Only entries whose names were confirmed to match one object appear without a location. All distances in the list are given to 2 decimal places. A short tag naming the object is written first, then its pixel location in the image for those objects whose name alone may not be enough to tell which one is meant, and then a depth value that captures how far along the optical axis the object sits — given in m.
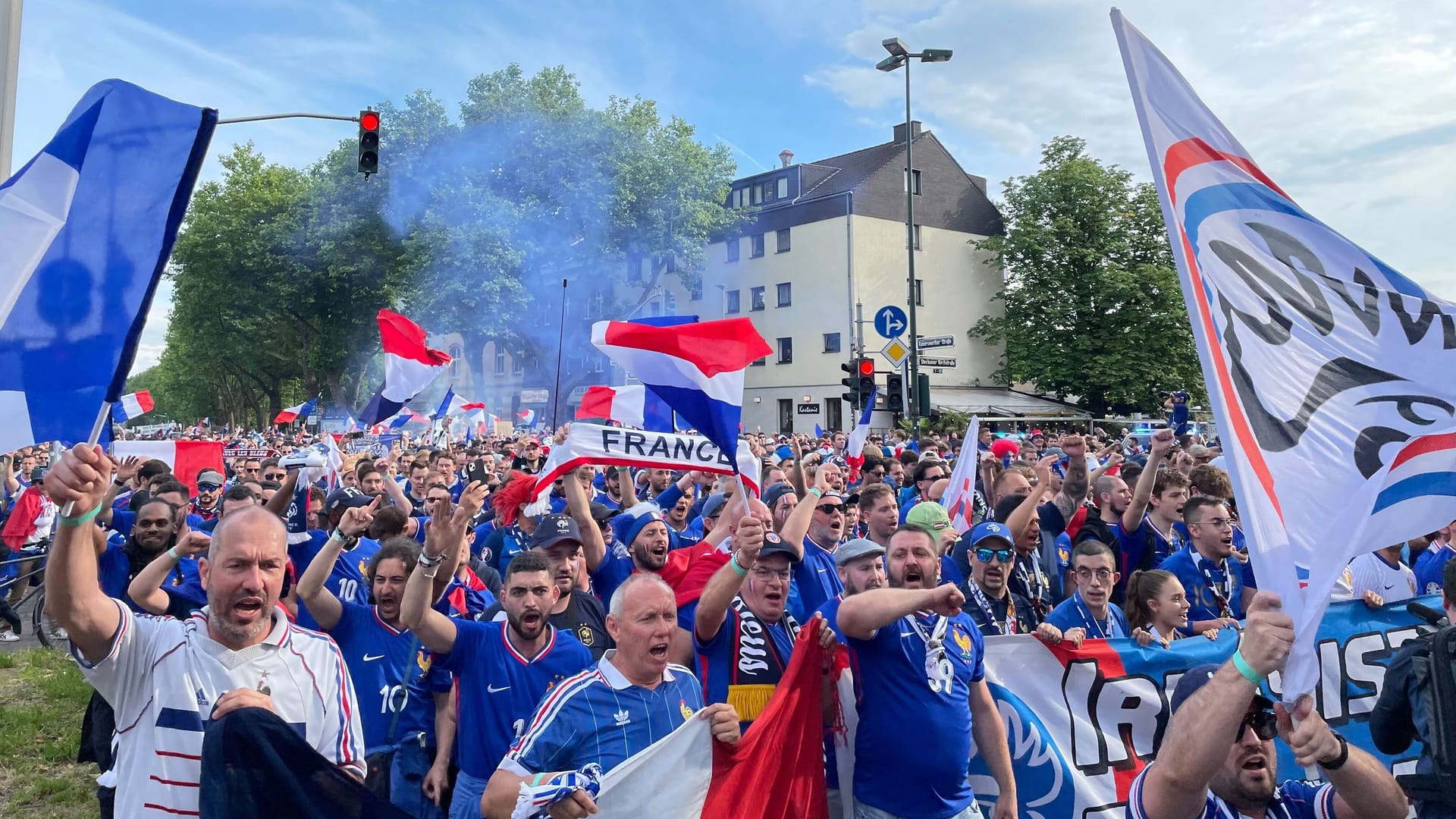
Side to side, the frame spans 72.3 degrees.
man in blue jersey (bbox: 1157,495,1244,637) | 6.00
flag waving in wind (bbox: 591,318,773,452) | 5.72
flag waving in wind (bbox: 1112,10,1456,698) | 2.86
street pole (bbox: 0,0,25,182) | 6.12
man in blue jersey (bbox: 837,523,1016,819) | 4.02
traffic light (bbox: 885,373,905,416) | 20.58
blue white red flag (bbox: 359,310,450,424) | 11.95
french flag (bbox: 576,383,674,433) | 9.70
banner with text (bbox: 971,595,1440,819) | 4.72
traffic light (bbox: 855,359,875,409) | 17.36
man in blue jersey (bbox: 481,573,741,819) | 3.33
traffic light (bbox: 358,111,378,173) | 13.60
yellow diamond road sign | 17.89
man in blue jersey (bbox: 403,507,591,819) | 4.25
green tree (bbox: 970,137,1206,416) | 41.28
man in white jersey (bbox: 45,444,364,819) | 2.89
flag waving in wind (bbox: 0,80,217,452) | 3.38
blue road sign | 17.38
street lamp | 22.59
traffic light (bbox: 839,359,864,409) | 17.42
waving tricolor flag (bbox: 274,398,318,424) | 30.02
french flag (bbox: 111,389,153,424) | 18.02
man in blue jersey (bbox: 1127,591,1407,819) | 2.51
